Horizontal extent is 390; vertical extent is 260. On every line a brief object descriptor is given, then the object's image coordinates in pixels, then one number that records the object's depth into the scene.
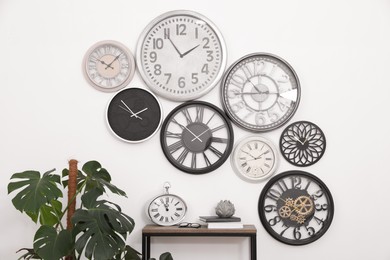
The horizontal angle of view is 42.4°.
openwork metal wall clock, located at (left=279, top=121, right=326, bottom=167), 3.28
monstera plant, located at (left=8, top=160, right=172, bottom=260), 2.59
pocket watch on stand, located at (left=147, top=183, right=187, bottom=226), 3.12
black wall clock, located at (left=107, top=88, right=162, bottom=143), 3.26
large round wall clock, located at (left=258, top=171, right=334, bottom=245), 3.22
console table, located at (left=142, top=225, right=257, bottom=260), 2.99
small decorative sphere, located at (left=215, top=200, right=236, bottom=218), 3.07
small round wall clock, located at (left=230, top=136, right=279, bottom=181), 3.25
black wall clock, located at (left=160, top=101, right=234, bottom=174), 3.27
